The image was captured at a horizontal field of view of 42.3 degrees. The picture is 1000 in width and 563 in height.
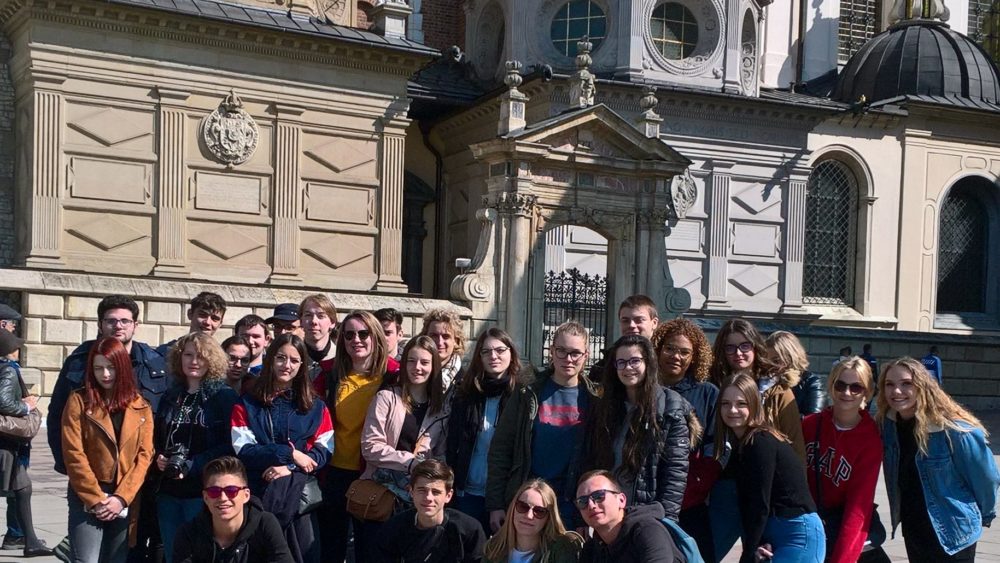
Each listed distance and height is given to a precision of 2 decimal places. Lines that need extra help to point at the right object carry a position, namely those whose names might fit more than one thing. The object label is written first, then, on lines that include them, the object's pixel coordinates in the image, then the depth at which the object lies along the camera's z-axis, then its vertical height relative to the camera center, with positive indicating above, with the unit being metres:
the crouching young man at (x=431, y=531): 6.57 -1.43
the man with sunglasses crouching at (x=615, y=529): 5.92 -1.26
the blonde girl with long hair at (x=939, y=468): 6.78 -1.08
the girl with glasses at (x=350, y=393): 7.57 -0.84
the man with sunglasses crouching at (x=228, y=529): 6.20 -1.37
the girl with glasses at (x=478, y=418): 7.31 -0.93
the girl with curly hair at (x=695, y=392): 6.95 -0.74
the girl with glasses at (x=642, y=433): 6.53 -0.90
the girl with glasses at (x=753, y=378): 6.92 -0.71
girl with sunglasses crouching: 6.22 -1.34
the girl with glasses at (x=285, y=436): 7.07 -1.04
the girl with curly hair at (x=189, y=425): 7.21 -1.00
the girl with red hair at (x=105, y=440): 7.04 -1.06
